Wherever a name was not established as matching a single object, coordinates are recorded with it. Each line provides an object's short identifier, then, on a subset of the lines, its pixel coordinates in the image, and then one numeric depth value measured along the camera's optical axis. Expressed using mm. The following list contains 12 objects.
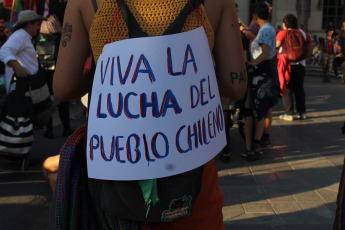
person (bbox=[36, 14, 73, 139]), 6574
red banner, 8906
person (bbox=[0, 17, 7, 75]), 10305
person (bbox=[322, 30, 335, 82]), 14979
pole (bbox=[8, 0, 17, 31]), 8281
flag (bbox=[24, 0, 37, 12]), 9146
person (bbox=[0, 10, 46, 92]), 5016
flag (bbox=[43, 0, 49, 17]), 9669
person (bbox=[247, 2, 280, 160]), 5312
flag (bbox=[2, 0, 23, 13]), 8383
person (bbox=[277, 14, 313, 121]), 7281
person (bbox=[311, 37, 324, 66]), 21281
